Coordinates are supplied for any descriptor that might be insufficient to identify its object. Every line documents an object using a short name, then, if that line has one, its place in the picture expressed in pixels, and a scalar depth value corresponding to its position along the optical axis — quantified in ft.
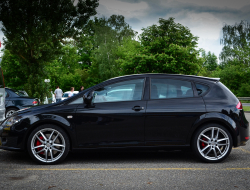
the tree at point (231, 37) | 205.10
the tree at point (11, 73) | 143.13
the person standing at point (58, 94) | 69.15
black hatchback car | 18.20
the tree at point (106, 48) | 187.91
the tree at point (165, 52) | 132.87
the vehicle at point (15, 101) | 47.65
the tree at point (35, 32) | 77.97
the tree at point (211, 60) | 307.17
